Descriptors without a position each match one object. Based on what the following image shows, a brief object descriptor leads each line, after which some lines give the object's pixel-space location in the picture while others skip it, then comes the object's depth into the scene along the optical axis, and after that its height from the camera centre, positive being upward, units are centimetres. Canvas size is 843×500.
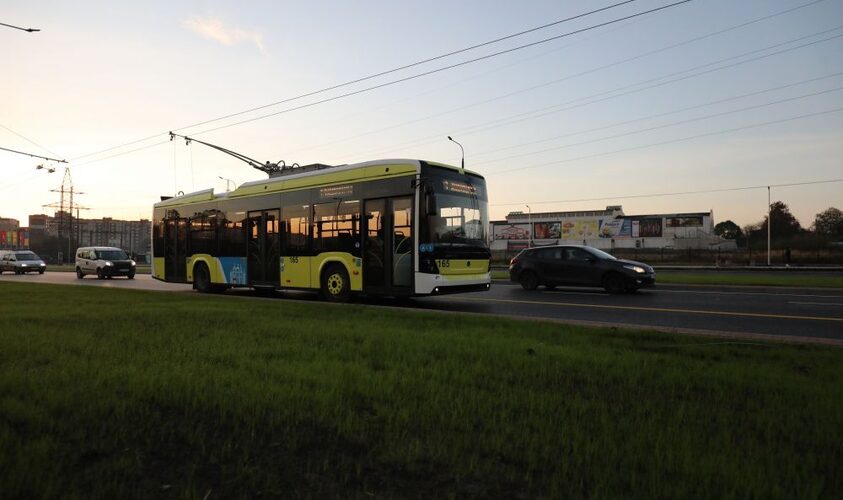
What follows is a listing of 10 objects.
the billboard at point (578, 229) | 9212 +374
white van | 2902 -62
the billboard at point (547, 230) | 9400 +365
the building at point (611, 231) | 8619 +338
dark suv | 1603 -62
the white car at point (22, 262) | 3819 -72
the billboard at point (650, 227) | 8826 +384
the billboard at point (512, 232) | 9850 +352
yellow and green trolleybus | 1206 +51
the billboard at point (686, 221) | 8619 +470
